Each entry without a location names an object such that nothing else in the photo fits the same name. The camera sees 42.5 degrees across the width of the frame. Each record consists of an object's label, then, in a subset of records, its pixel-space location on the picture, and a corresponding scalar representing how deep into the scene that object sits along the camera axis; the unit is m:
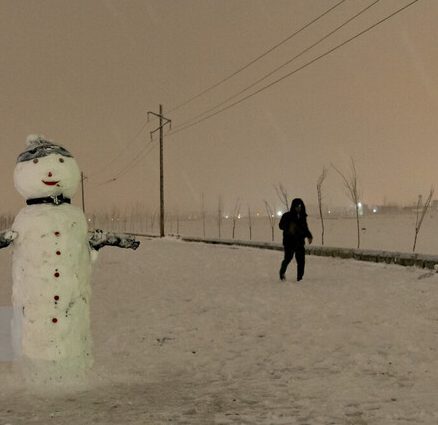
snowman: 4.80
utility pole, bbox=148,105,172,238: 35.91
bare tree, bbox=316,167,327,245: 27.34
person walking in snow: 11.38
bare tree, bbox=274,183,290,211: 32.22
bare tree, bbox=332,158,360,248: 24.02
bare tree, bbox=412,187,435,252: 20.25
